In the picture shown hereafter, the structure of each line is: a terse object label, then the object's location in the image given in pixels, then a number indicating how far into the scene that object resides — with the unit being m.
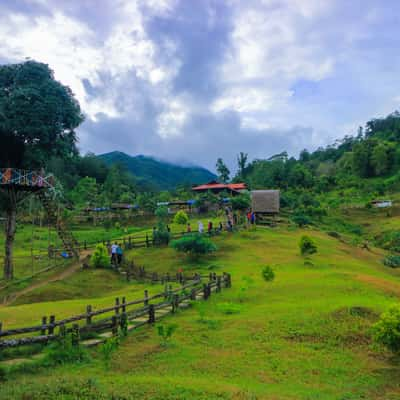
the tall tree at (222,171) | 94.19
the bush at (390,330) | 9.54
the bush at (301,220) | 45.78
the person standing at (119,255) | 27.37
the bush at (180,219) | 45.59
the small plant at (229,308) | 14.56
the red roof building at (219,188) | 77.99
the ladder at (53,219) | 28.48
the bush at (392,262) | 30.16
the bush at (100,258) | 26.69
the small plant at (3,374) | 8.37
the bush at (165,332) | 10.77
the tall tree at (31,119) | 24.28
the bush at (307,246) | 28.65
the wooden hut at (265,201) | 45.97
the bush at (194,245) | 27.52
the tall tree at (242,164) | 116.56
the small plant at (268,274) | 19.17
